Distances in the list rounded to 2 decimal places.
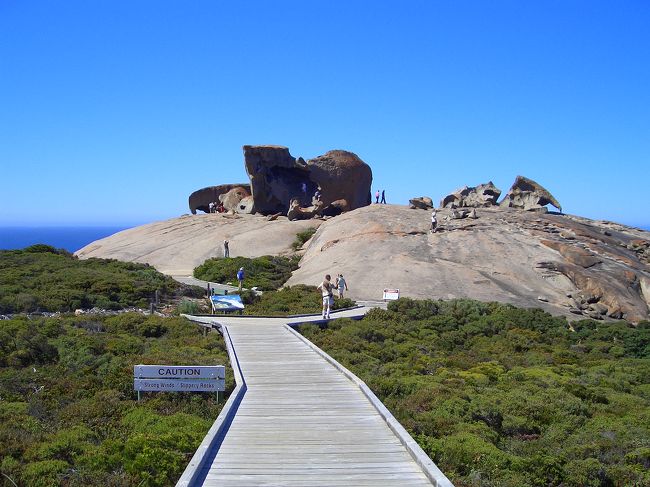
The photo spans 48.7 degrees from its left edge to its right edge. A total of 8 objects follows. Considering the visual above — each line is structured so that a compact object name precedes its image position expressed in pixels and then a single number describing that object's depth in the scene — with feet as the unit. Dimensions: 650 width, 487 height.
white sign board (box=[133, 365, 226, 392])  41.27
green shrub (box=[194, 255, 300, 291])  115.55
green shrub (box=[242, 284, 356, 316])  83.56
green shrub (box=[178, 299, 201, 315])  79.30
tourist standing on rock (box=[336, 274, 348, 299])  91.97
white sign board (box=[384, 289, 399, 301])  94.23
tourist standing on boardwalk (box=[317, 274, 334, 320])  71.82
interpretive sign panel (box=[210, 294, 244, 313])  78.59
